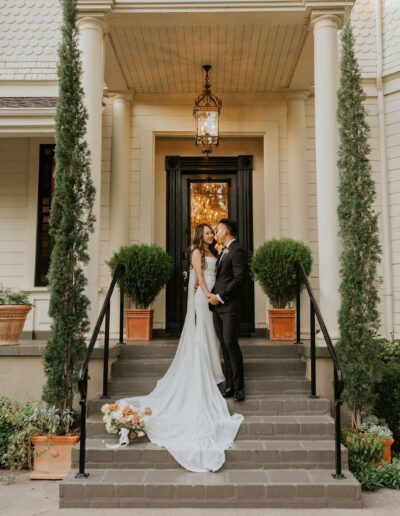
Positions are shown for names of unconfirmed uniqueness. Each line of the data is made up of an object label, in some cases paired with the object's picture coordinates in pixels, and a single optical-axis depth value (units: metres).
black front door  8.22
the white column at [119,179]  7.55
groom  5.12
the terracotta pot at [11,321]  6.06
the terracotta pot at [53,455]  4.72
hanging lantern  7.17
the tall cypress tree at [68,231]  5.04
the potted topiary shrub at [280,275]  6.51
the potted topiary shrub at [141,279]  6.64
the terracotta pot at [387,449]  4.85
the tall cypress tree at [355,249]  5.04
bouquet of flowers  4.51
